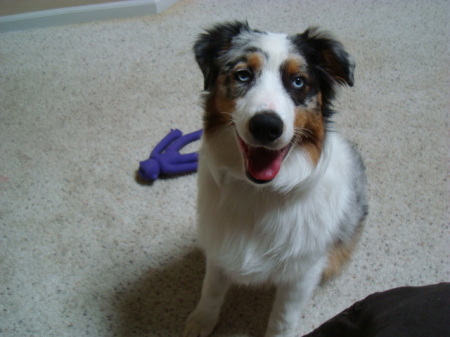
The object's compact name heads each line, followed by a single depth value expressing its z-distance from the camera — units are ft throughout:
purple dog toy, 6.44
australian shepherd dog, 3.78
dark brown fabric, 2.63
